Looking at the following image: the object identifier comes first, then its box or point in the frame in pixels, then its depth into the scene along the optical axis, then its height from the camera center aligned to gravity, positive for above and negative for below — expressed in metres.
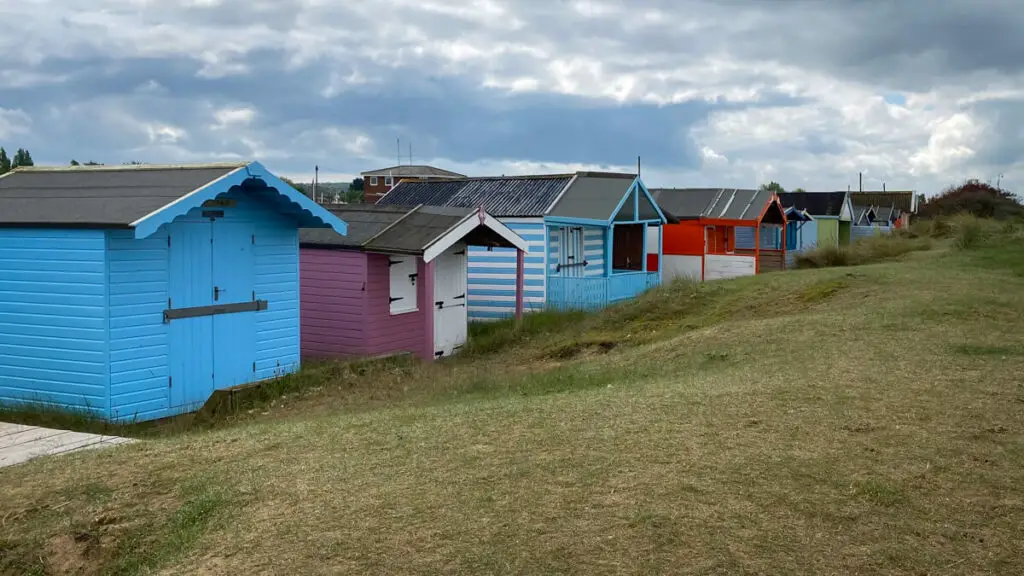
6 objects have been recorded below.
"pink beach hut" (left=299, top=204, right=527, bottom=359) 16.59 -0.58
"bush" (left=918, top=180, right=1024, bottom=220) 53.00 +2.68
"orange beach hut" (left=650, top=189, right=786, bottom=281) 33.88 +0.66
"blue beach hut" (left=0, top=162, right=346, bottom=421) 11.30 -0.48
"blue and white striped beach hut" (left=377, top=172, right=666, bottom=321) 22.89 +0.44
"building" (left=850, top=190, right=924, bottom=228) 75.81 +3.71
